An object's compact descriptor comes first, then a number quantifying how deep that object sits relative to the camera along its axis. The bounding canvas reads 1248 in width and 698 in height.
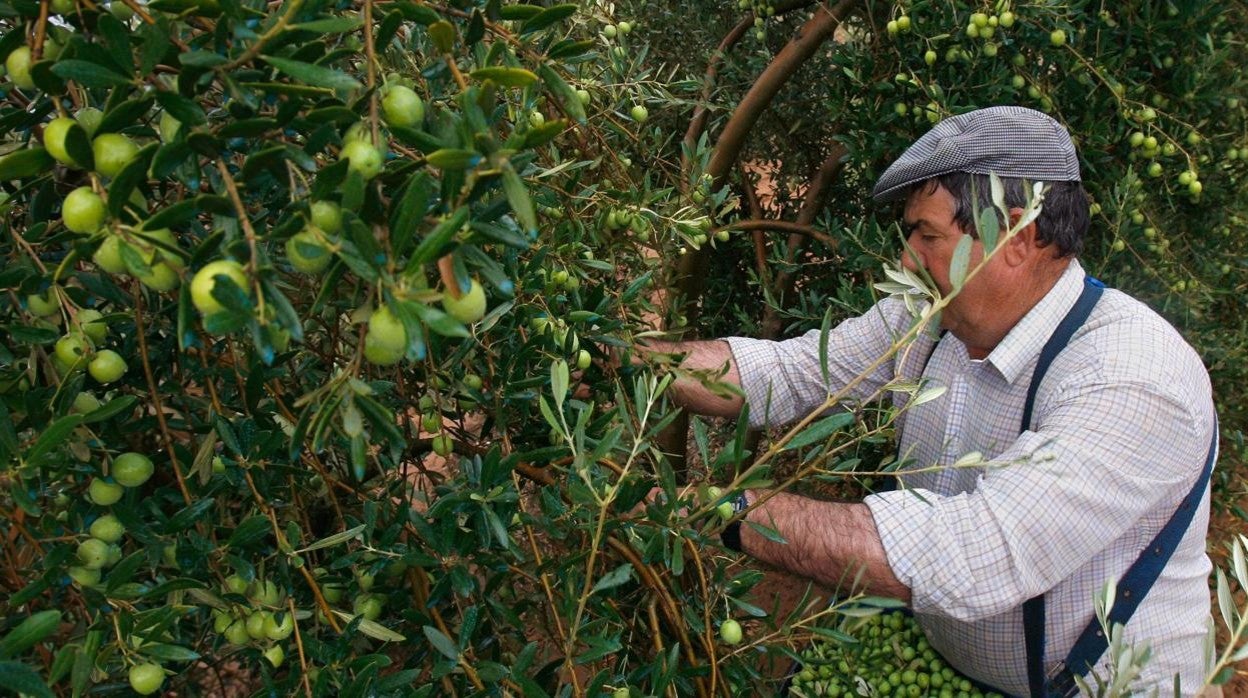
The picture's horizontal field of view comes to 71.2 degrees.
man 1.80
